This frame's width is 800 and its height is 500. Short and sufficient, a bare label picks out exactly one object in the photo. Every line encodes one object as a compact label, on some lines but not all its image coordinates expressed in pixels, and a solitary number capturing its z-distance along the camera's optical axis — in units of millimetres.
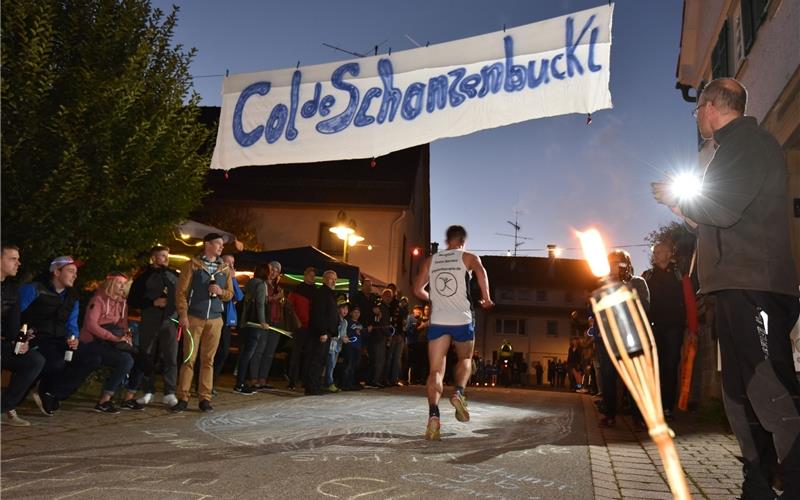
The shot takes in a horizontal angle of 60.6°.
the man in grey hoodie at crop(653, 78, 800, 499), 3209
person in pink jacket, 7727
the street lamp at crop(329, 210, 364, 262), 16766
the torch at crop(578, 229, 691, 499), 1354
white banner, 6098
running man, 6832
